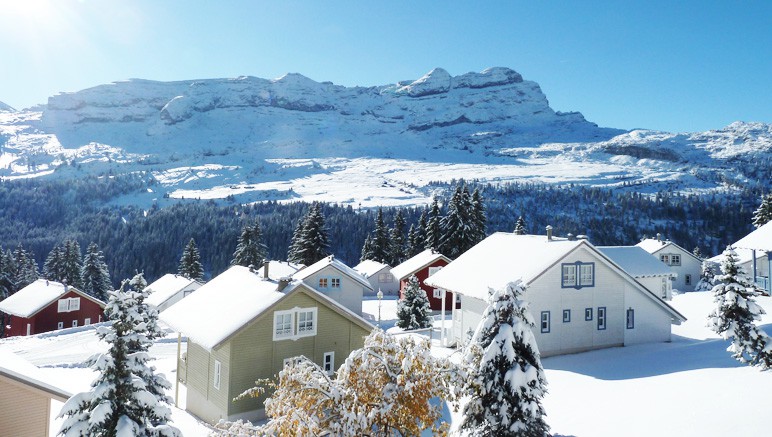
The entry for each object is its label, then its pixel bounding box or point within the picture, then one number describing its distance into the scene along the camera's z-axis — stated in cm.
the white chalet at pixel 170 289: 6650
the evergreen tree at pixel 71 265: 8069
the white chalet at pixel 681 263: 6269
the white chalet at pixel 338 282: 5109
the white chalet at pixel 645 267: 4256
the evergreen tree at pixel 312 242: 7262
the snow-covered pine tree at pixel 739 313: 1931
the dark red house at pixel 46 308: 6057
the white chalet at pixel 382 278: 6906
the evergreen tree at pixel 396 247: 8156
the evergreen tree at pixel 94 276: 7944
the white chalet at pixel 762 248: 3491
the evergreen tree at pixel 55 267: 8262
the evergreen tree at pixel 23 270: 8138
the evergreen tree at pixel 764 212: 6166
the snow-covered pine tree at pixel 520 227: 6882
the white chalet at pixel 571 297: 2717
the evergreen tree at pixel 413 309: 4259
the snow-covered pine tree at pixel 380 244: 8056
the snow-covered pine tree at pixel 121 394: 1108
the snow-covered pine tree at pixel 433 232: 7319
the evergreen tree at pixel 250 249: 7650
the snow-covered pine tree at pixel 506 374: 1293
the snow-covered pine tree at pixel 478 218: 6831
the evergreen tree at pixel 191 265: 7950
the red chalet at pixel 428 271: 5738
